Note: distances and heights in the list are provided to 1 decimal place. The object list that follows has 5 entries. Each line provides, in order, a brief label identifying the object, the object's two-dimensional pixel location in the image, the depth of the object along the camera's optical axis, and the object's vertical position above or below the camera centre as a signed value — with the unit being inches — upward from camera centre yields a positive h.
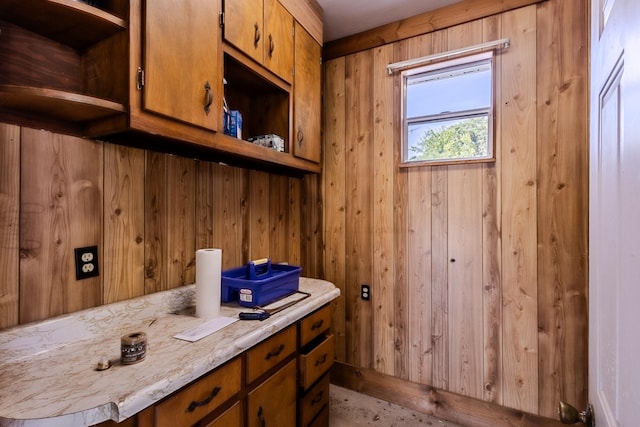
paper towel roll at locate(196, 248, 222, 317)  53.3 -12.5
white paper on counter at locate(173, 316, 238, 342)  44.8 -18.7
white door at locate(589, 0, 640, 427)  19.6 -0.4
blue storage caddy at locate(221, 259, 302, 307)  58.9 -14.9
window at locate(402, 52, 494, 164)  79.0 +27.7
